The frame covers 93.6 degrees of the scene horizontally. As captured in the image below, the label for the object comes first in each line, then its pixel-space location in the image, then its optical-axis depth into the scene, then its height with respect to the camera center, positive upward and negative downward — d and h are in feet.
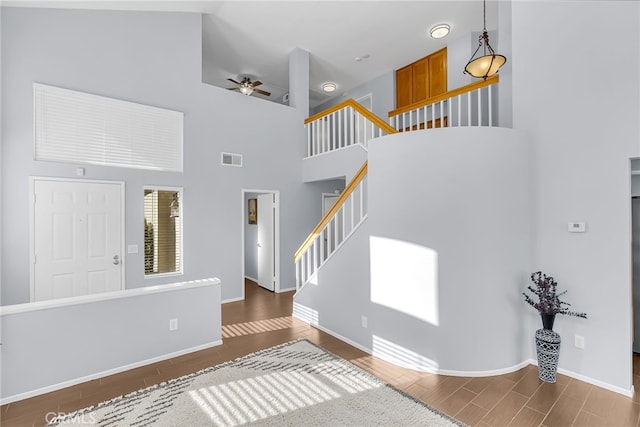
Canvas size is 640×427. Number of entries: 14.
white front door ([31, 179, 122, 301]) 12.33 -0.97
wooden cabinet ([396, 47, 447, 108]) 19.99 +9.43
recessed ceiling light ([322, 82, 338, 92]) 25.26 +10.80
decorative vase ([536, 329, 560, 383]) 8.72 -4.17
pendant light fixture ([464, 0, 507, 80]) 10.08 +5.04
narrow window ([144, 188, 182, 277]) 15.15 -0.83
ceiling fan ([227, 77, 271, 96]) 18.74 +8.00
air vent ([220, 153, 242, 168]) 17.49 +3.26
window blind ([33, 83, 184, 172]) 12.41 +3.89
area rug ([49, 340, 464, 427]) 7.25 -4.97
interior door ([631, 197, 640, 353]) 9.83 -1.86
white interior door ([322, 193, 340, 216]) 21.81 +0.92
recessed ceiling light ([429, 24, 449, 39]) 17.56 +10.81
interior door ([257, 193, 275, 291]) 20.12 -1.92
